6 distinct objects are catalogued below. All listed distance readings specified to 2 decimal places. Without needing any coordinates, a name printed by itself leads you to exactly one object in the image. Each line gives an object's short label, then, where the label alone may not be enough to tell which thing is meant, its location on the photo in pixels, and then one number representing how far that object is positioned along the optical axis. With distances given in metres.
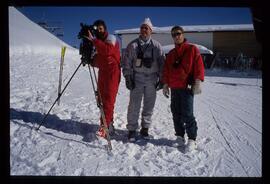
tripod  2.84
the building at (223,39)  12.42
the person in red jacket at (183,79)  2.85
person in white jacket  3.05
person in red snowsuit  2.99
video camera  2.86
